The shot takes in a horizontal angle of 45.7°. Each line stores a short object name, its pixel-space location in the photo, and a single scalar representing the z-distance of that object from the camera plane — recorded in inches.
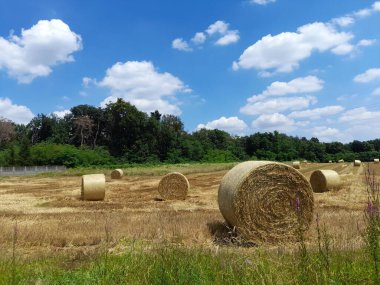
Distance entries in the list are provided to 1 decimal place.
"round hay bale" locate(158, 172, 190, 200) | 746.8
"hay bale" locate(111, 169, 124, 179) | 1491.1
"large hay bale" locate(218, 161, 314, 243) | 361.7
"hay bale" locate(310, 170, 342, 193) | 809.5
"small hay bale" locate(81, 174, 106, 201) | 737.0
